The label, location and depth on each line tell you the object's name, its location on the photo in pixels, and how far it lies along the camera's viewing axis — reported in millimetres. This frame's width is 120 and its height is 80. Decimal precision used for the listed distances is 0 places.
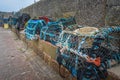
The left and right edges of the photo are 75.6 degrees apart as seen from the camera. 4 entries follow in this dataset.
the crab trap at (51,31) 2461
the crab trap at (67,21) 2755
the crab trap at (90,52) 1274
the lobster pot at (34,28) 2915
